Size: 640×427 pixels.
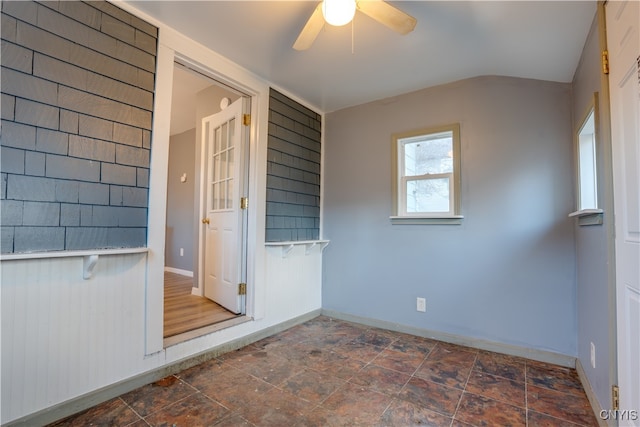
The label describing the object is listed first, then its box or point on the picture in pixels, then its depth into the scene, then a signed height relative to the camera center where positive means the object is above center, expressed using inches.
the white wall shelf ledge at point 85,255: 54.8 -6.9
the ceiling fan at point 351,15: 56.0 +42.5
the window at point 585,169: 79.0 +15.7
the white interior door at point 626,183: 43.9 +7.0
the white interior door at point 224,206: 110.0 +6.9
